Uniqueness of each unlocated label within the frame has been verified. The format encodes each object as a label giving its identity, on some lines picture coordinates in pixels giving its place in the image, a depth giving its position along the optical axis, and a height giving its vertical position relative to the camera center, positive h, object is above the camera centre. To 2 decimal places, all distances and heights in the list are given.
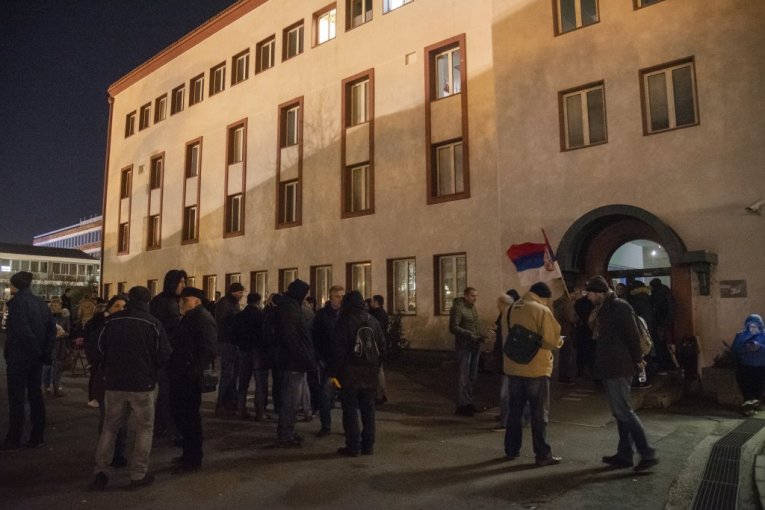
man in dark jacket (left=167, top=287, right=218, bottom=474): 5.70 -0.61
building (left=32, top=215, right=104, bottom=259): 89.44 +14.96
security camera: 10.21 +1.95
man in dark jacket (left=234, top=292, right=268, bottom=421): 8.18 -0.56
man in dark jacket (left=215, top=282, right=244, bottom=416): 8.79 -0.61
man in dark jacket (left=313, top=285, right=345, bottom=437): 7.40 -0.37
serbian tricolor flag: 12.21 +1.20
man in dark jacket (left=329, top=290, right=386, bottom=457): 6.32 -0.71
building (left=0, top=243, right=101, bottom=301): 62.50 +6.75
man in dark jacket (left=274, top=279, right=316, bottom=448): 6.72 -0.51
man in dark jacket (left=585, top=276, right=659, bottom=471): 5.70 -0.60
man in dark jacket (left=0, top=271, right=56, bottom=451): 6.68 -0.41
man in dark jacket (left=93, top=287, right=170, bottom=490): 5.20 -0.59
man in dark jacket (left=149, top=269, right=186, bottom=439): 6.79 +0.14
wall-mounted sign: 10.34 +0.45
